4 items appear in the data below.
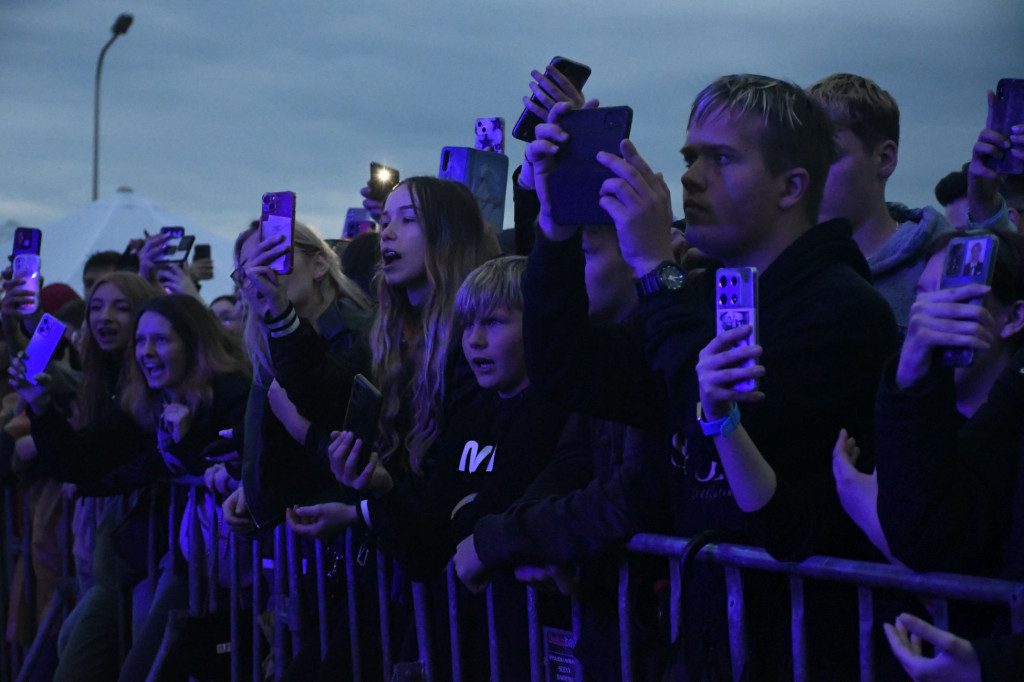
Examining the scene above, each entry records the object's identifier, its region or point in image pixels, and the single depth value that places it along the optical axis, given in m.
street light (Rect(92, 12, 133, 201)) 19.59
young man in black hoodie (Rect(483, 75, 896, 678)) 2.70
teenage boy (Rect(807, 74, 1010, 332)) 3.87
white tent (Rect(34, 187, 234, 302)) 14.52
